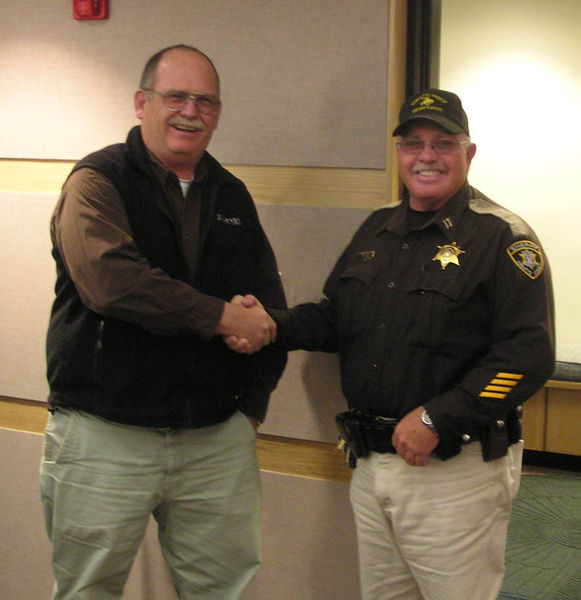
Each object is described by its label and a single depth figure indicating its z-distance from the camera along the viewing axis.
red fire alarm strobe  2.17
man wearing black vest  1.61
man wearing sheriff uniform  1.54
